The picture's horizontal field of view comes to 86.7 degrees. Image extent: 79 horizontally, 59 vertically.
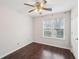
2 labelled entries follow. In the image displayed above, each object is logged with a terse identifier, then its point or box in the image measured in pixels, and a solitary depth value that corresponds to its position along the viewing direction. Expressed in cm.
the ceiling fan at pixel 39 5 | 155
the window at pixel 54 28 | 276
